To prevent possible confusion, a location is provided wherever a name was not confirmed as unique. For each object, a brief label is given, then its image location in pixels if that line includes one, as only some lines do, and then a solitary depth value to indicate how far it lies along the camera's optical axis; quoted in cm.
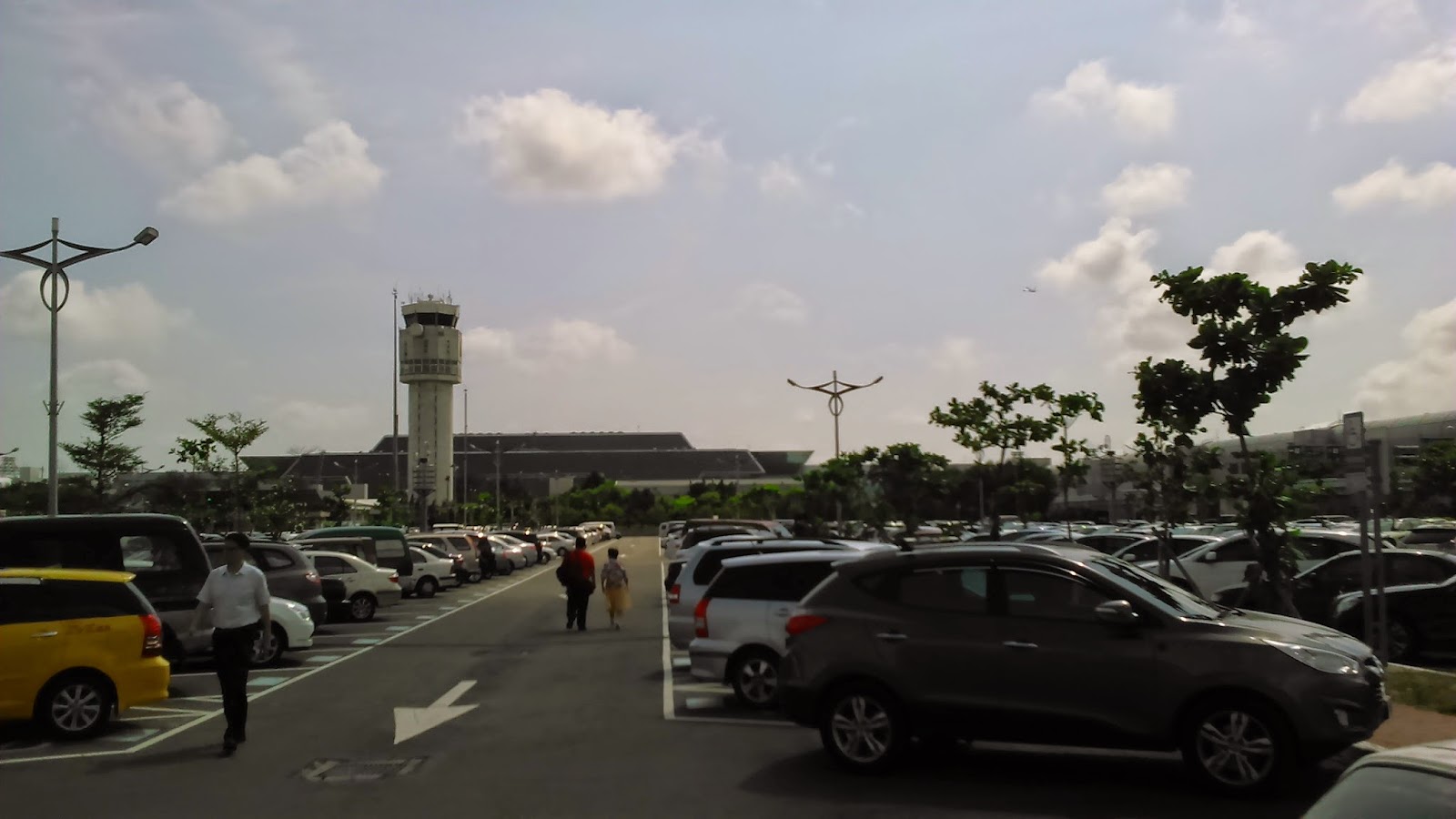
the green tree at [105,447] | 3828
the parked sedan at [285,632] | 1889
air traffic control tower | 13062
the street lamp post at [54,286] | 2567
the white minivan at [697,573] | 1675
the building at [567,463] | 16838
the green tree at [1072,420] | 3269
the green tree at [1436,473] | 4572
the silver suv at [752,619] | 1364
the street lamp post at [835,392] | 4806
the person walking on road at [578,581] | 2477
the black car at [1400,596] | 1703
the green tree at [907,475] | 4800
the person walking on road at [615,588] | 2530
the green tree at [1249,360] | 1521
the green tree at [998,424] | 3531
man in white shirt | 1128
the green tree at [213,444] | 4000
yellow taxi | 1184
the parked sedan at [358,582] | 2694
